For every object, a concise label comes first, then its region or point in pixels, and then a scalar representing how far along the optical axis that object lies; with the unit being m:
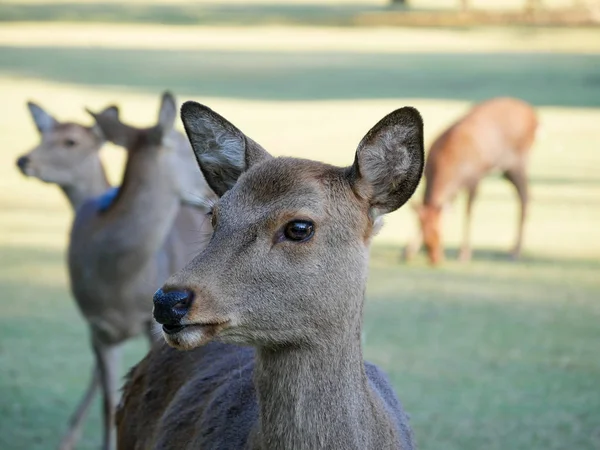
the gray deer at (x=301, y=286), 5.79
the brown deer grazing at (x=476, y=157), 19.80
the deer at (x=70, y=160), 13.60
